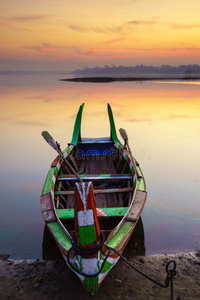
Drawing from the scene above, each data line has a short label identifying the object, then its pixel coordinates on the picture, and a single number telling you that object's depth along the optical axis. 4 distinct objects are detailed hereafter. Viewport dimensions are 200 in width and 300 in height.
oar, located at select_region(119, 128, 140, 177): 7.83
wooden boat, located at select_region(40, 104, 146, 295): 3.35
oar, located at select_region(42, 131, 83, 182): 4.68
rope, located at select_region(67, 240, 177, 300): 3.35
